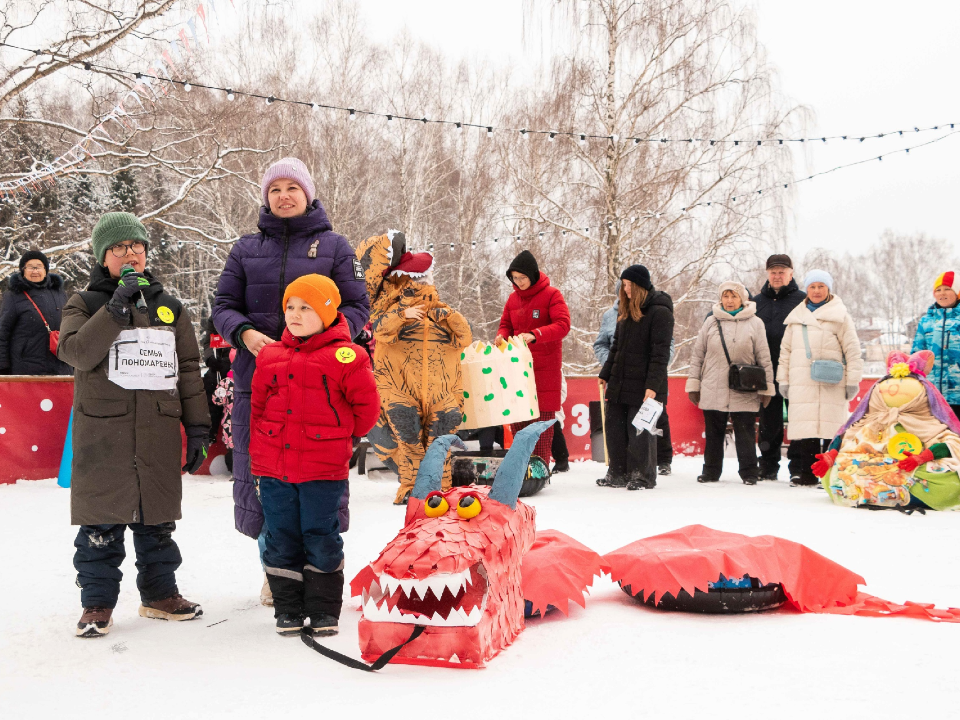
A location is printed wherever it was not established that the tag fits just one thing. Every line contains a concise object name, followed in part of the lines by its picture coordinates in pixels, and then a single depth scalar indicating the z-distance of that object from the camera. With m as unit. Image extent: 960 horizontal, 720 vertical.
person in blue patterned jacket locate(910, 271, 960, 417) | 7.43
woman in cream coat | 7.61
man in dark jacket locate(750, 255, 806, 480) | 8.23
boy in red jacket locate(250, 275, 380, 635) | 3.33
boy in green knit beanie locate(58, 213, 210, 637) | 3.44
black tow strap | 2.82
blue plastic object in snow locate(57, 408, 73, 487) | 7.26
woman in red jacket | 7.70
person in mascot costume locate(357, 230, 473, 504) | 6.27
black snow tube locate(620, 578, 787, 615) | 3.51
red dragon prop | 2.85
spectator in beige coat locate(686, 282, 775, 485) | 7.89
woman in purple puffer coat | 3.79
